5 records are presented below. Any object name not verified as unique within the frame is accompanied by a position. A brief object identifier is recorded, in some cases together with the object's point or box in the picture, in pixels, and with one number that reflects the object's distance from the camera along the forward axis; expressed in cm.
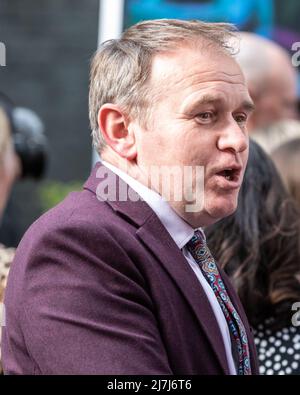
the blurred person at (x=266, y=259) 578
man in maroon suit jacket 381
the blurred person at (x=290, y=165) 696
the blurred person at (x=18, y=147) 941
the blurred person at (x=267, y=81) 1021
